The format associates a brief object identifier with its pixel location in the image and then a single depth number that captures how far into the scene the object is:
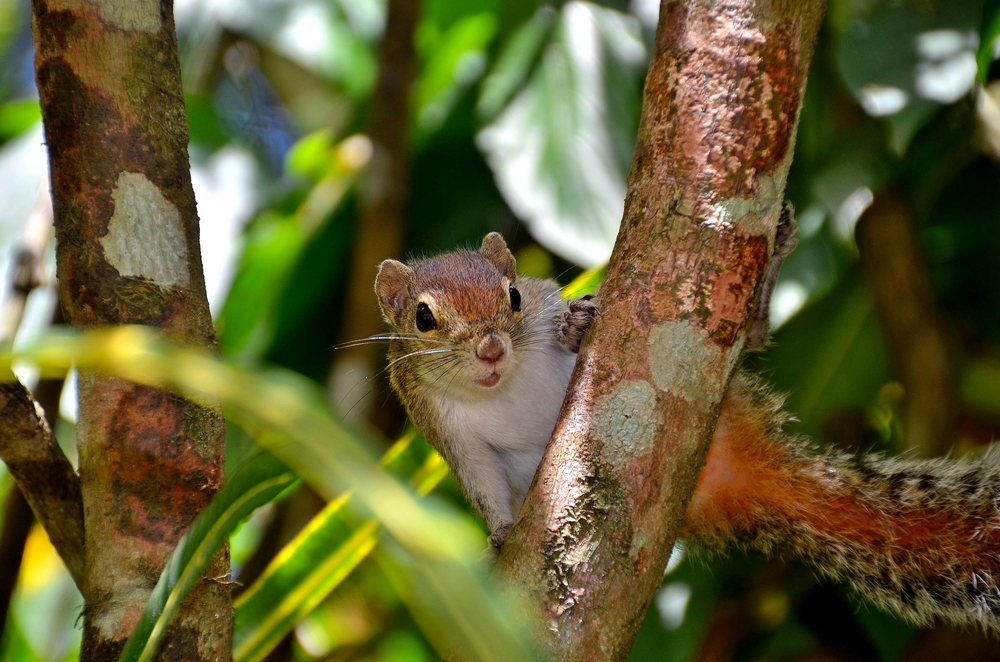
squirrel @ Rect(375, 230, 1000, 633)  3.44
